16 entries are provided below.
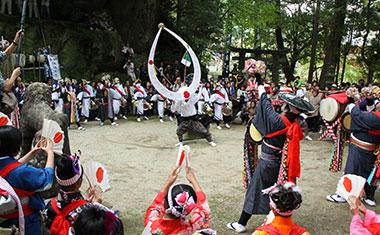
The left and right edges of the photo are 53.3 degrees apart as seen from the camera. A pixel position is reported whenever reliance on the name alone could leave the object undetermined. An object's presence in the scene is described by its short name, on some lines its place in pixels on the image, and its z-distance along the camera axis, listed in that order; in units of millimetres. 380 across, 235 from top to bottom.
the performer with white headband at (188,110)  9320
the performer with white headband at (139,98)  14766
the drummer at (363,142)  5832
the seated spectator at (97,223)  2090
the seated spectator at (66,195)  2988
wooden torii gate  20719
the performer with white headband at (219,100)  13242
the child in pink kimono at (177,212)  2707
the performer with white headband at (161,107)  14694
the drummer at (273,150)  4754
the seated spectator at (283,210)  2846
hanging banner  15641
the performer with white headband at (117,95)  14242
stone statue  4746
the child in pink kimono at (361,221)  2703
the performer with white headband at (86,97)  13852
